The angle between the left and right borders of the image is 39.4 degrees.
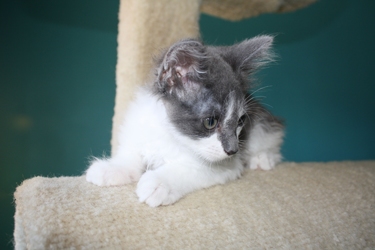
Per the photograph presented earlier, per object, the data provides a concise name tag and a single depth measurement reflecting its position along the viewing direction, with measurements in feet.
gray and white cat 1.37
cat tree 1.15
